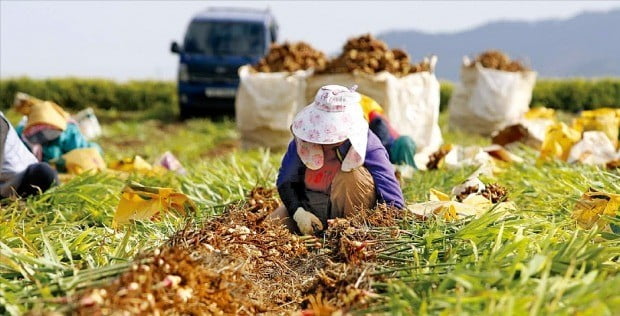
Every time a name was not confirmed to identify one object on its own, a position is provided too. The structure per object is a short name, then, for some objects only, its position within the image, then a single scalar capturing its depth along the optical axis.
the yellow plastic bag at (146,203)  8.59
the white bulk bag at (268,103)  18.83
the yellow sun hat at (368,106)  11.31
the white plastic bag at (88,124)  21.13
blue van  27.81
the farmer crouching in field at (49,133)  12.09
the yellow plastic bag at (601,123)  15.30
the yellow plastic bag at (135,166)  12.16
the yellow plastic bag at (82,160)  11.91
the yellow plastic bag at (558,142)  13.45
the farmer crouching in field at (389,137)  11.23
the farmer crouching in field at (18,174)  9.84
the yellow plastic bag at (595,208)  8.08
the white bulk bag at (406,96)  15.25
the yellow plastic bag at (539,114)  17.95
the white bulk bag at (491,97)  22.80
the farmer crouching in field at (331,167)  7.71
